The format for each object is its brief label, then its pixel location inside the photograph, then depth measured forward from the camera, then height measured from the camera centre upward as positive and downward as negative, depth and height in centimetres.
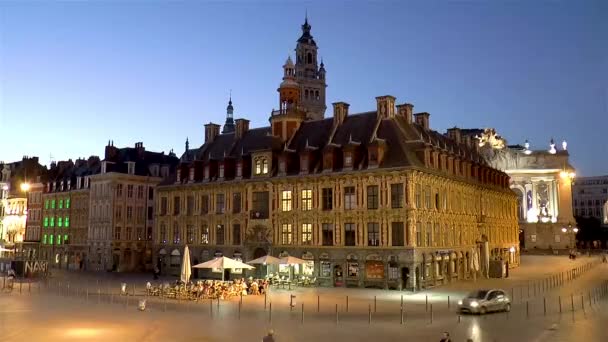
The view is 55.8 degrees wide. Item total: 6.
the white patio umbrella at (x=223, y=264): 3916 -188
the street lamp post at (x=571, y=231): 11025 +102
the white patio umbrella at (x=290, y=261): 4399 -189
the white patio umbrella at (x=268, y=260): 4397 -182
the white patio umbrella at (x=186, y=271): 3725 -225
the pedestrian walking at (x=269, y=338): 1717 -303
